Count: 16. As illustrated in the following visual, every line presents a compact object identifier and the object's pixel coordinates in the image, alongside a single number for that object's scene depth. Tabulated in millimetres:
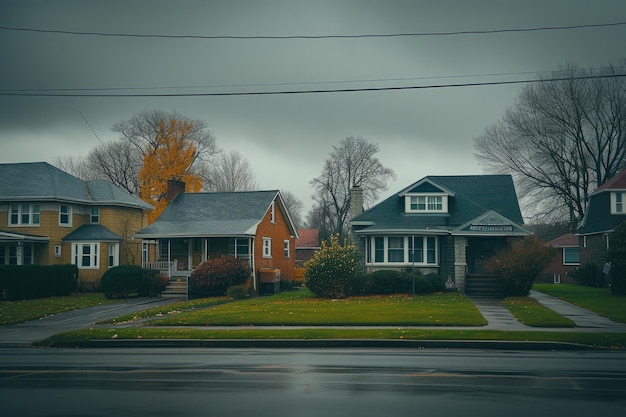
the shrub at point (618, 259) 35156
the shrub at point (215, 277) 38969
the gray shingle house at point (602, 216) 43719
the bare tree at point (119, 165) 73438
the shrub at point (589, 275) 46719
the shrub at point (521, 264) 34188
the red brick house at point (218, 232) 42750
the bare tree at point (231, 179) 82250
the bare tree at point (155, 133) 70125
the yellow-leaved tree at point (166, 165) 66000
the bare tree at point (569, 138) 55250
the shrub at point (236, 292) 38531
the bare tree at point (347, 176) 76250
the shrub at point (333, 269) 35781
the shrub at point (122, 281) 39750
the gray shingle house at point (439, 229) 39719
